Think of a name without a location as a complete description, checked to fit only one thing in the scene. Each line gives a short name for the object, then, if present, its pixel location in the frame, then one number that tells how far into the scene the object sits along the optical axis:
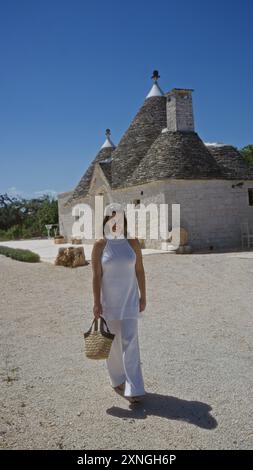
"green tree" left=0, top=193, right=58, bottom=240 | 34.50
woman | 3.69
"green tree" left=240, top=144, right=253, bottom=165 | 32.59
